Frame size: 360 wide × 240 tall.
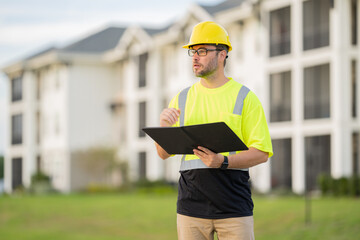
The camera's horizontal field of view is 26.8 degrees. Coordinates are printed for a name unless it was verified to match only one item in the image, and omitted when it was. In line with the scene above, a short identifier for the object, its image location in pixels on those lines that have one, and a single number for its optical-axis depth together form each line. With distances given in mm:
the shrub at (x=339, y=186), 27141
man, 5215
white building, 31344
